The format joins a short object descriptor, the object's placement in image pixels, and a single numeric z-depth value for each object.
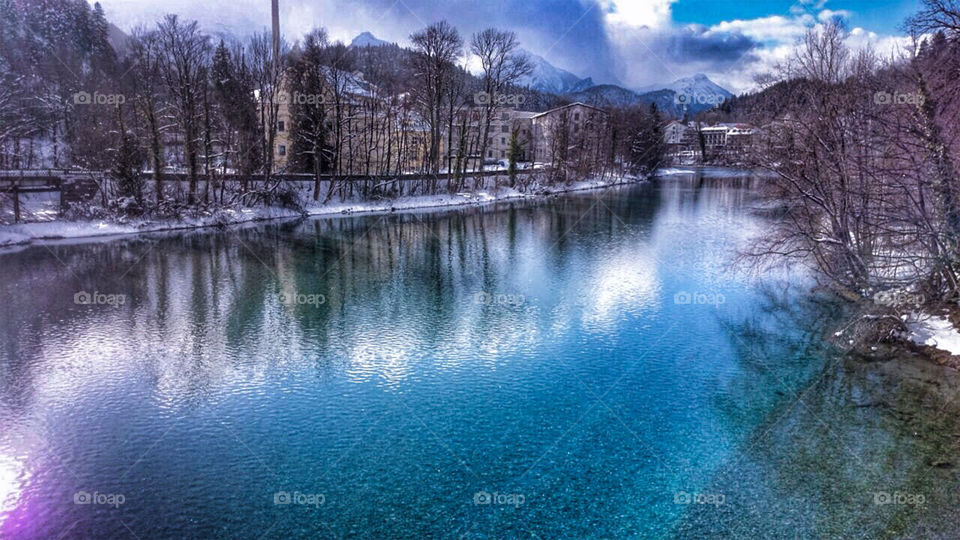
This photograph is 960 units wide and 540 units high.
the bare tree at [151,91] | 34.66
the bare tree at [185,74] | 36.78
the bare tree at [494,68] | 55.75
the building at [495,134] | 57.45
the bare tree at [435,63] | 50.03
